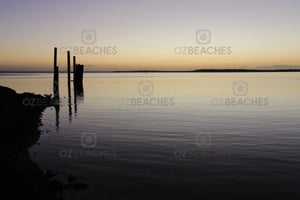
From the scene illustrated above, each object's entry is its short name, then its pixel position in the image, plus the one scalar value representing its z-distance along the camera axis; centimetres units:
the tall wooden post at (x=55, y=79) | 3149
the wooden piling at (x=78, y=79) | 4756
